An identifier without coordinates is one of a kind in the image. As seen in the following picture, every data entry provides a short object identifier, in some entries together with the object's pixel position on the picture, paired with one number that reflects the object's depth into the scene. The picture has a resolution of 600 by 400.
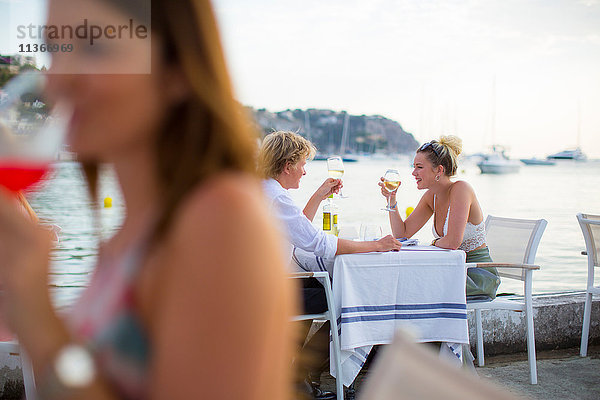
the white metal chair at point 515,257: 3.53
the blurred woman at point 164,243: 0.51
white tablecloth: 3.12
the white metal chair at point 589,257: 3.99
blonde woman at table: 3.57
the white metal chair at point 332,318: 3.05
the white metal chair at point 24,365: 2.38
